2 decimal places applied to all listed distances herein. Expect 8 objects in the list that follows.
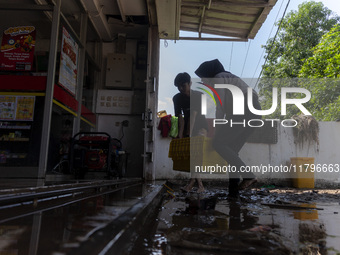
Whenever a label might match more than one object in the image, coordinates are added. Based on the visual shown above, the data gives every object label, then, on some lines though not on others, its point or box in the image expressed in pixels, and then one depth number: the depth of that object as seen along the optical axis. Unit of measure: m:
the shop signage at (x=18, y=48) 4.89
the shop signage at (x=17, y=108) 4.65
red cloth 8.25
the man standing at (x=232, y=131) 3.78
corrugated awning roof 6.32
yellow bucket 8.05
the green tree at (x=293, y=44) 19.31
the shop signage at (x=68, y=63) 5.43
